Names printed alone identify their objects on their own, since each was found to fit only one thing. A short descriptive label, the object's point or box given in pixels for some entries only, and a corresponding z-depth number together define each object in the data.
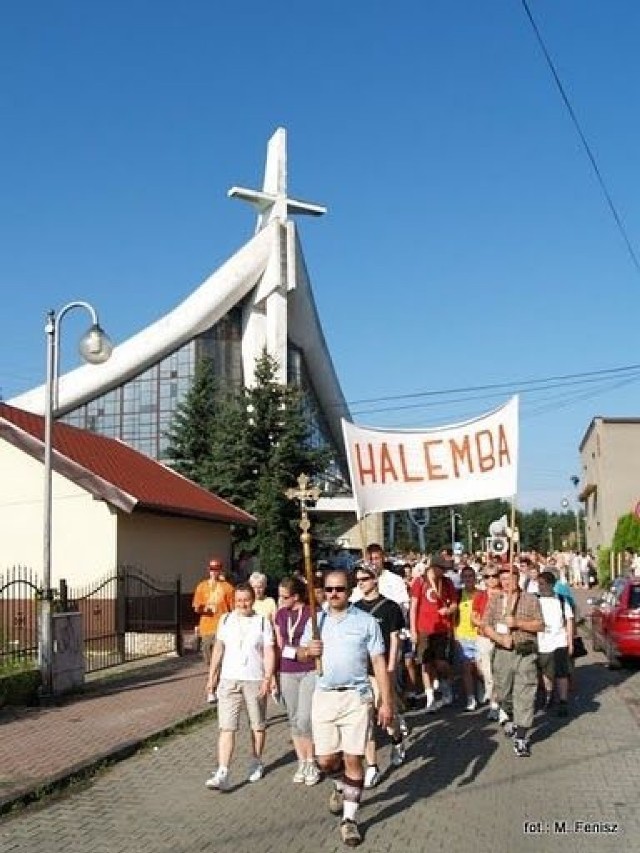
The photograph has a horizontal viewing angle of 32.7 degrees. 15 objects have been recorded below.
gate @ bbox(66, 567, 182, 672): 17.16
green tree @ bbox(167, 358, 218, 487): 37.97
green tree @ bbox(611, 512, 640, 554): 35.88
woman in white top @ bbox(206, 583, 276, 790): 8.12
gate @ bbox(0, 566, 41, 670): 12.83
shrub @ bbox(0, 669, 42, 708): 11.76
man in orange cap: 12.77
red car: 15.55
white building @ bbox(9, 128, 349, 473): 59.47
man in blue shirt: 6.67
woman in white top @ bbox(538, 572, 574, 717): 11.56
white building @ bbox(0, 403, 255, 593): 19.77
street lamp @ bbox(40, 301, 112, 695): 13.59
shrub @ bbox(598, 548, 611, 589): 38.85
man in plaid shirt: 9.32
